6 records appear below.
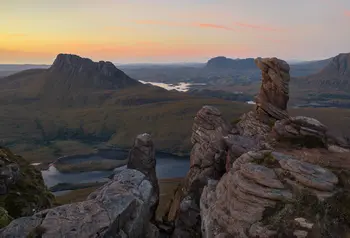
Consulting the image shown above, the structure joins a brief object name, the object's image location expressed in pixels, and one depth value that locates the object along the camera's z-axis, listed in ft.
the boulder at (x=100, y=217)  98.43
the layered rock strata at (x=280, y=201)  96.58
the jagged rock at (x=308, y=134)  144.97
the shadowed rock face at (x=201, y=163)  167.73
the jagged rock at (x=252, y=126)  189.18
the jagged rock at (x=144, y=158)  196.95
